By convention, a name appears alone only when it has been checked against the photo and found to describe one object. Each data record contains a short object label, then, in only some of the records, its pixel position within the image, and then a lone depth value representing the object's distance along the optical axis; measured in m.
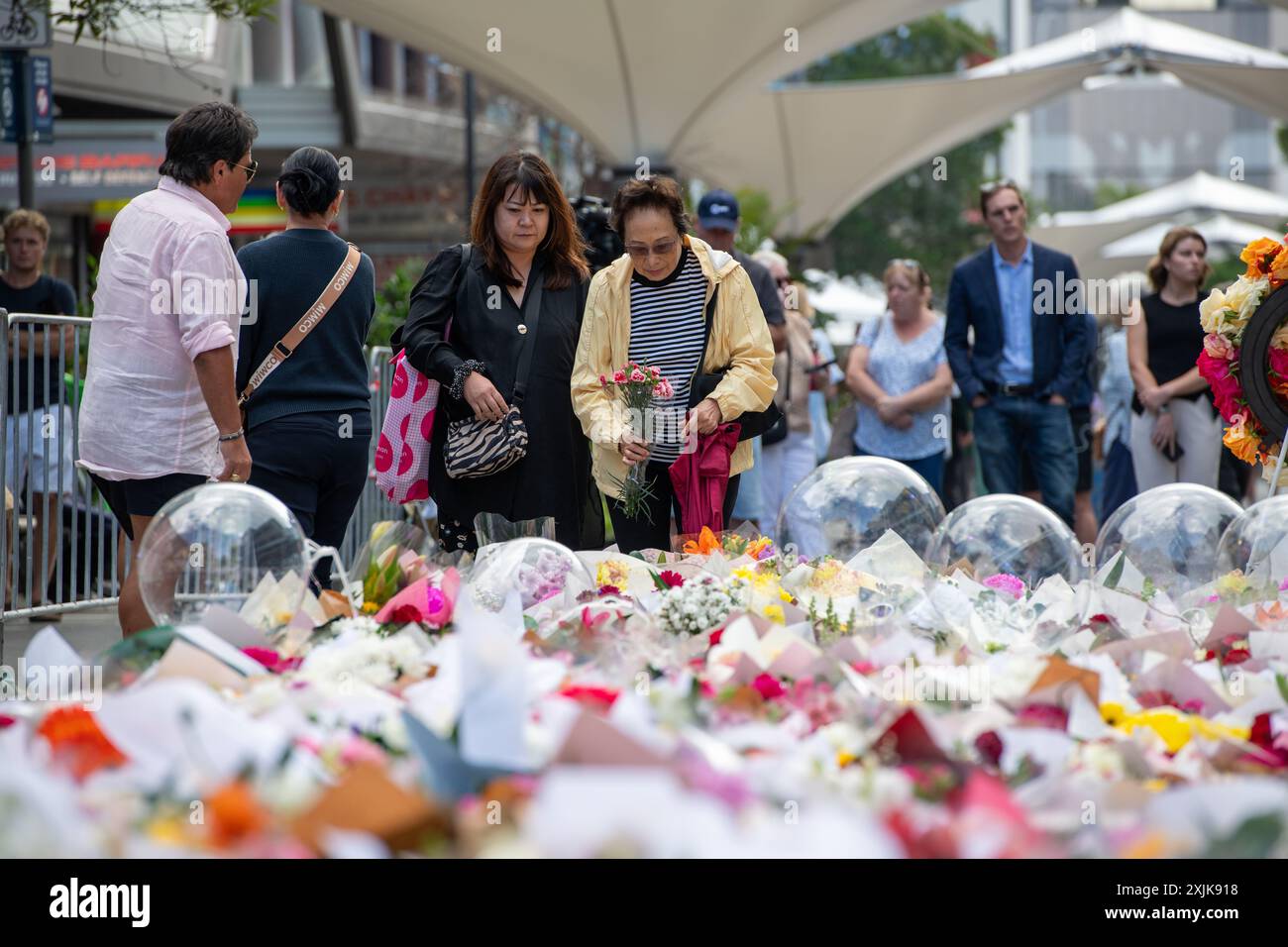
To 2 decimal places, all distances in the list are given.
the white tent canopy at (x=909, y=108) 23.38
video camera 7.72
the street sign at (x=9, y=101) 10.15
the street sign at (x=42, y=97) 10.54
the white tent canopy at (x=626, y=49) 15.87
